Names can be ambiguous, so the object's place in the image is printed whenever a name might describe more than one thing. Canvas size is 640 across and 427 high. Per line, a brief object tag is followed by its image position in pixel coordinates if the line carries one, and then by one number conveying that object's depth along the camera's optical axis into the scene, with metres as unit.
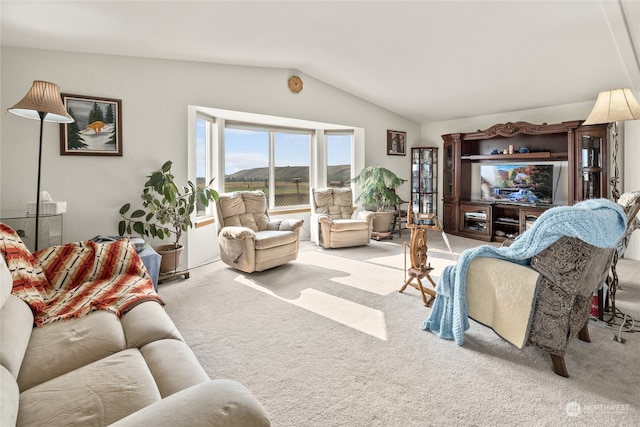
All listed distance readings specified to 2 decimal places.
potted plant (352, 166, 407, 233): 6.00
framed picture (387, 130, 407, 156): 6.78
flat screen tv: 5.44
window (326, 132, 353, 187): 6.61
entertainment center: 4.83
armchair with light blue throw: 1.84
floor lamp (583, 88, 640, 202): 2.94
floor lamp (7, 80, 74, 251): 2.61
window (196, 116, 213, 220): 4.93
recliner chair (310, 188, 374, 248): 5.33
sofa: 0.83
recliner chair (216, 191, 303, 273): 3.90
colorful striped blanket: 1.83
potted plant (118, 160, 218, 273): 3.66
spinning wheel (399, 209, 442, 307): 3.03
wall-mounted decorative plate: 5.24
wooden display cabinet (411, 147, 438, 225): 6.98
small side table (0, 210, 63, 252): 2.84
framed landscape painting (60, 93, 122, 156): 3.39
